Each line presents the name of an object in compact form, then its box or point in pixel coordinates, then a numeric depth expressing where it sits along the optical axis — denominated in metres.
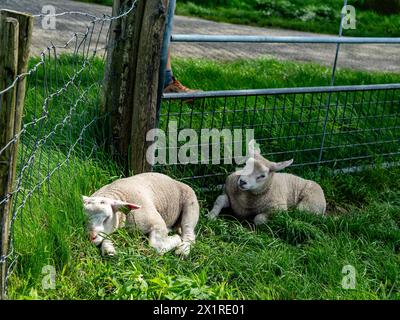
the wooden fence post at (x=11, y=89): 3.23
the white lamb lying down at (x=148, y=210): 4.56
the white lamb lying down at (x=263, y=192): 5.73
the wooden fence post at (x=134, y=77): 5.25
